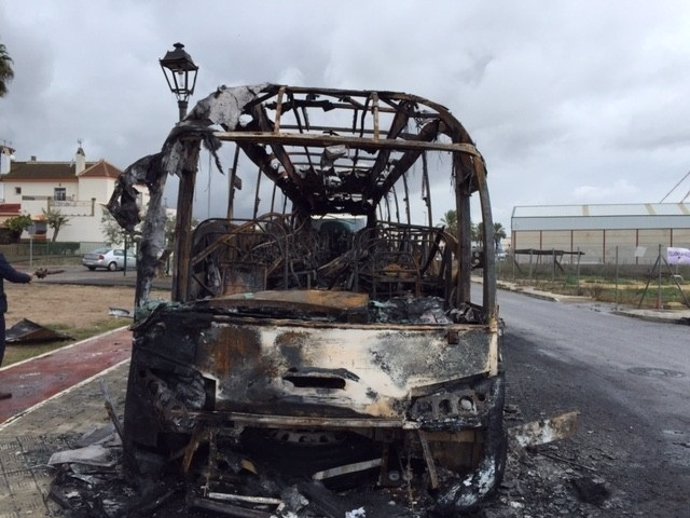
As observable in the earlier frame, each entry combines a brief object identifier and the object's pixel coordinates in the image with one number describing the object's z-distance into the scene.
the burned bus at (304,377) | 3.46
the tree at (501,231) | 68.64
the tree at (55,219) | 52.69
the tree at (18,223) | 50.50
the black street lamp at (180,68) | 8.49
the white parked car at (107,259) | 32.25
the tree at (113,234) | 40.31
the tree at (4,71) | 22.66
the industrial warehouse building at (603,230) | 51.38
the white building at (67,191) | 55.00
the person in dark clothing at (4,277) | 6.30
